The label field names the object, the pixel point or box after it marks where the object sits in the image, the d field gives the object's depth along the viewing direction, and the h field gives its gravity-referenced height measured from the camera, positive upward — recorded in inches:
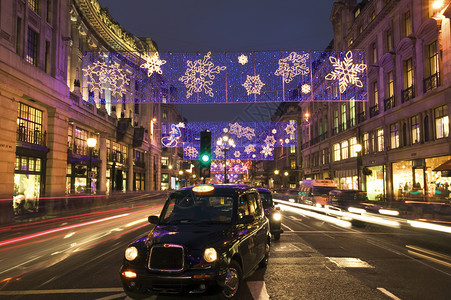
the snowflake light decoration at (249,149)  1905.9 +139.7
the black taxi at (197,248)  197.0 -44.0
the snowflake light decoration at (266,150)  1940.5 +135.4
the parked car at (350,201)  797.4 -66.9
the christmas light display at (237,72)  903.7 +270.3
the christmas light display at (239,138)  1787.6 +200.0
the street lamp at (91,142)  840.6 +79.1
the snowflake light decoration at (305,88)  1025.6 +255.1
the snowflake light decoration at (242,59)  898.7 +295.4
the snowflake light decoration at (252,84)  918.4 +236.1
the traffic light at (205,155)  653.3 +36.8
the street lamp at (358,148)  1026.7 +76.4
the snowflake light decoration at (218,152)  1975.0 +127.4
